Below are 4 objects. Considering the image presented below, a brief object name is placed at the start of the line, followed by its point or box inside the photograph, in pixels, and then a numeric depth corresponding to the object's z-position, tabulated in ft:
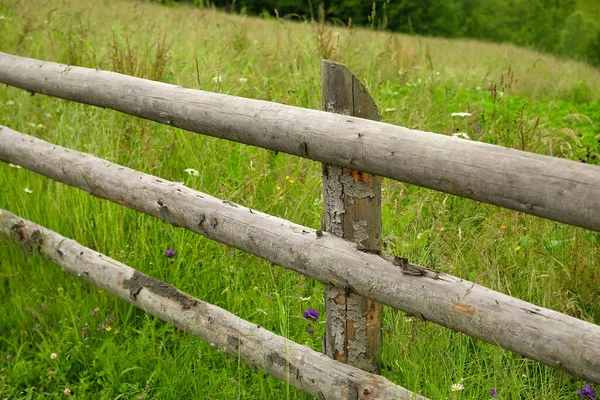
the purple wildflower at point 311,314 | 8.33
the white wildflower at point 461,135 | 11.74
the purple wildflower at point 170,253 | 10.33
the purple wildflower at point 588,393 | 7.06
